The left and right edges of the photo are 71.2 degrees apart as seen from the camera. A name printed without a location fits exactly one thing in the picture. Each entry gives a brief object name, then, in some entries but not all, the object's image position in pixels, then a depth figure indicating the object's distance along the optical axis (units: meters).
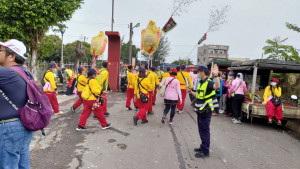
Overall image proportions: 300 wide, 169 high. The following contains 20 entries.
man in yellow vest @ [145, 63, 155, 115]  7.37
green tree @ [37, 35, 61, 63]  18.58
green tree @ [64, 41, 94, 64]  40.72
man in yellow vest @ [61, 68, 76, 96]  12.04
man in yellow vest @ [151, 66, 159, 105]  9.37
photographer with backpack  2.10
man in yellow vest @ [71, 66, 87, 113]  7.04
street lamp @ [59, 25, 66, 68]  17.50
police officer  4.40
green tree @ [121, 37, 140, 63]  52.41
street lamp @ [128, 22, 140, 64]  21.73
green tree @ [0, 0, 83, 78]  13.95
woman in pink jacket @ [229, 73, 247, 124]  7.39
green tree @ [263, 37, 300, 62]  11.21
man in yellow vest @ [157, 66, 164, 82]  11.51
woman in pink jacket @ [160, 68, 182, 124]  6.64
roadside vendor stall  6.89
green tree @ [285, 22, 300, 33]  10.87
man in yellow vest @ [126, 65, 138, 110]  8.39
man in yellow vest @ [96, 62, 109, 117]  6.83
